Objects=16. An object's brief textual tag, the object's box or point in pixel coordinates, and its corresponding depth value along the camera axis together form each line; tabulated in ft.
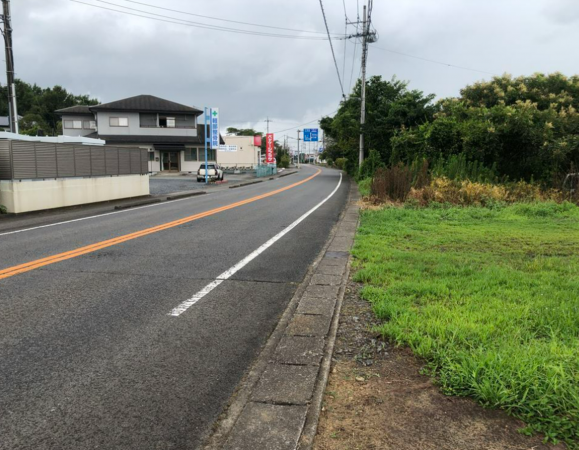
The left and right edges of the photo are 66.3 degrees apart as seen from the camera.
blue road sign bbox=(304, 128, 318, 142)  198.90
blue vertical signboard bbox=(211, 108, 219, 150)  107.55
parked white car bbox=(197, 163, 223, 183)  113.73
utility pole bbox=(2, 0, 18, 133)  58.54
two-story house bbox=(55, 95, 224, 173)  145.89
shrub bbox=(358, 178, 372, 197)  68.29
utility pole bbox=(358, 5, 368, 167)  107.96
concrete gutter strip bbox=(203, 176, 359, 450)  8.36
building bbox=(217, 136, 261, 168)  213.05
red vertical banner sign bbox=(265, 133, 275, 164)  183.38
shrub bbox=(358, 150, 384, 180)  99.03
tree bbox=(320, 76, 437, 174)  97.14
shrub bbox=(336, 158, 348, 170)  245.98
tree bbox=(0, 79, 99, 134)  235.81
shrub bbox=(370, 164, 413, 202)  49.44
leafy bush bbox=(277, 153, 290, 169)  259.19
